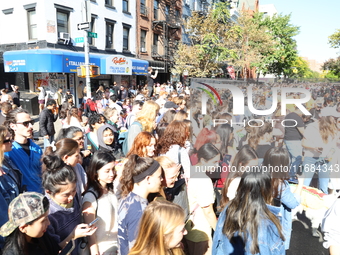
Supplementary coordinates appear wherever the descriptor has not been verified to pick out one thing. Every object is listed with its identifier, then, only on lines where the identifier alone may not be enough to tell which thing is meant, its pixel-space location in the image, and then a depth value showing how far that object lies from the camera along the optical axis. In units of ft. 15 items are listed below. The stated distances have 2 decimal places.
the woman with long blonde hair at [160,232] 6.04
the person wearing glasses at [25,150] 11.10
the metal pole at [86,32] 32.48
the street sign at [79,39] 31.41
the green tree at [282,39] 118.01
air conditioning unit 51.02
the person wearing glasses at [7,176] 8.82
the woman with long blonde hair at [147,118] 16.24
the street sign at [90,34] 31.86
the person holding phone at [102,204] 8.34
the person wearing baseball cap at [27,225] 5.81
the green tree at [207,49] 65.82
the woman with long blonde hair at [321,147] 15.64
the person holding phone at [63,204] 7.38
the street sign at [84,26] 30.60
